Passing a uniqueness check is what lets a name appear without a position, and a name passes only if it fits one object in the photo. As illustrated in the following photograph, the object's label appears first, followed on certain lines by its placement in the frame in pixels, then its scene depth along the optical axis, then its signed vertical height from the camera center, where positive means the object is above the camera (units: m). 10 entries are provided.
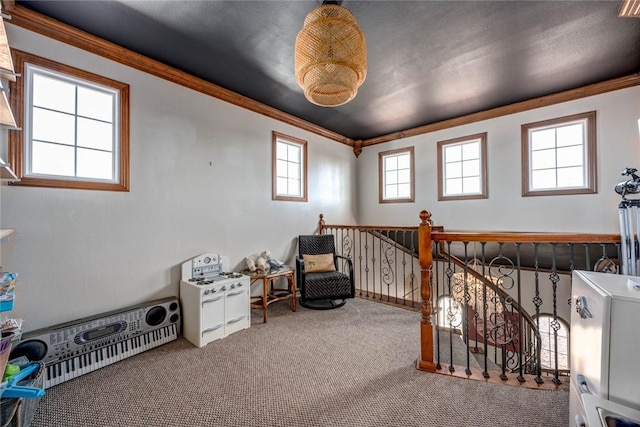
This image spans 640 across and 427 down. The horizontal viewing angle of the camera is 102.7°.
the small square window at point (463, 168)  4.15 +0.80
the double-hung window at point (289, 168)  3.95 +0.78
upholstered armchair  3.33 -0.81
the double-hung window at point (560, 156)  3.34 +0.82
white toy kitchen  2.50 -0.88
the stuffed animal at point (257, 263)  3.30 -0.61
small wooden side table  3.04 -1.00
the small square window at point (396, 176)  4.93 +0.79
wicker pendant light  1.76 +1.20
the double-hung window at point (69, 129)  2.04 +0.78
